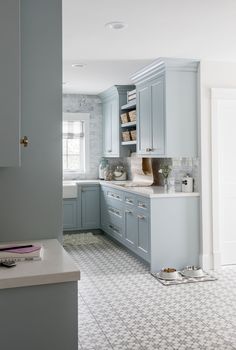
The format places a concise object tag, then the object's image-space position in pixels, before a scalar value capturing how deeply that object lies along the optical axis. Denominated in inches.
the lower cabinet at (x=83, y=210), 261.0
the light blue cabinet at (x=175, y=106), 180.1
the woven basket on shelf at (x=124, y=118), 240.8
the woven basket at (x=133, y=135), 233.5
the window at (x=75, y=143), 288.8
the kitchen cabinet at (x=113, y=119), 250.2
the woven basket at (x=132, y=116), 230.0
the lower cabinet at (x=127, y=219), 183.9
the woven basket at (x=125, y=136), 241.3
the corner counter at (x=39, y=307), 60.4
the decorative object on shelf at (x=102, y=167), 281.1
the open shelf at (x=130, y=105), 230.5
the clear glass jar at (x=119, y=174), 270.4
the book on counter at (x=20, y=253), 69.3
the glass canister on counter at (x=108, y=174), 271.2
